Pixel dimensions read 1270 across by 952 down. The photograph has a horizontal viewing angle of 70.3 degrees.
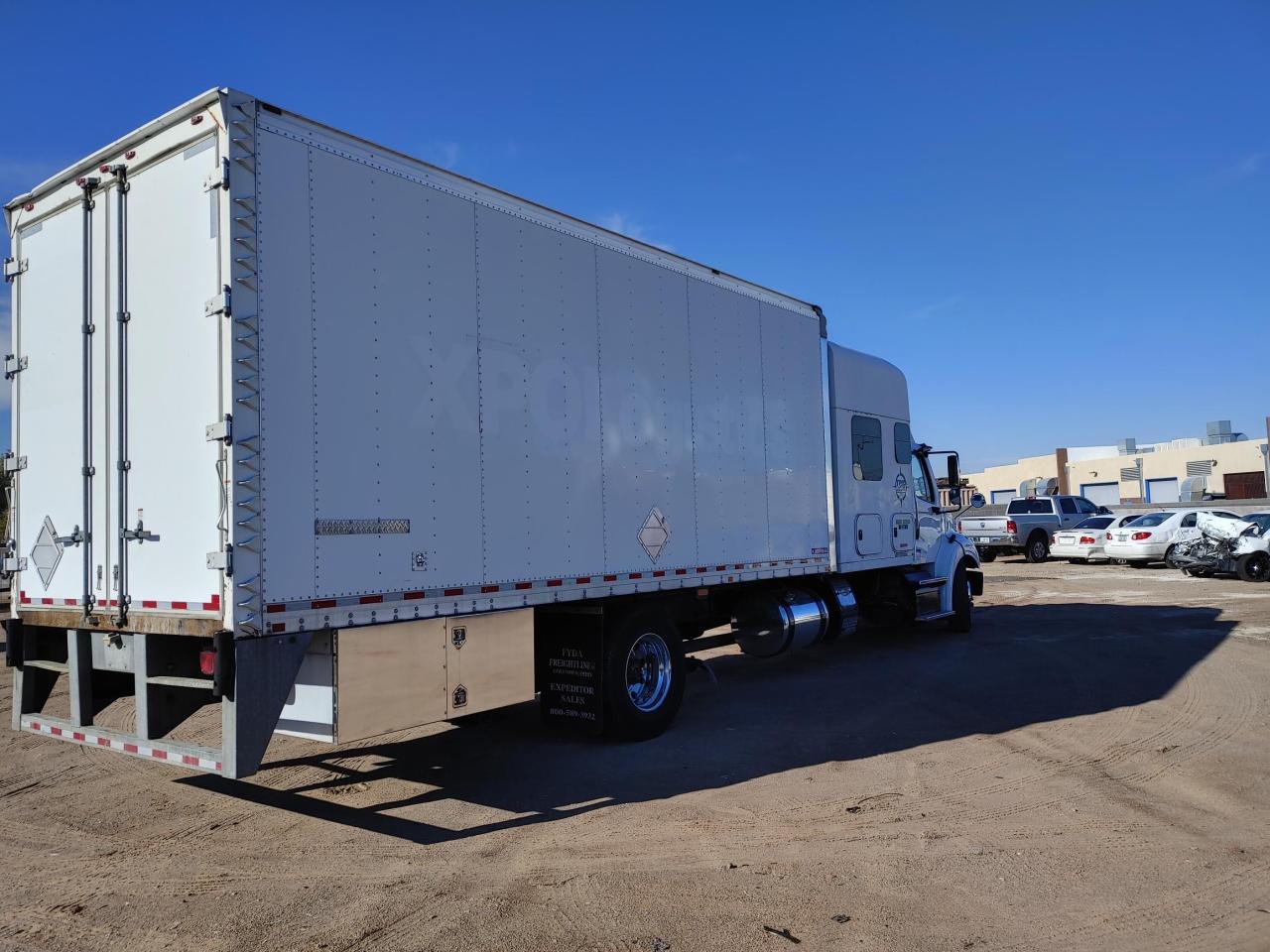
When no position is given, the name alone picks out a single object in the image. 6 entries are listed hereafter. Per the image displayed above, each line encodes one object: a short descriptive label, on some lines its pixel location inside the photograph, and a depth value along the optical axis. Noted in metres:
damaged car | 19.41
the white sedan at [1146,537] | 22.89
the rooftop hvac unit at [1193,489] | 45.66
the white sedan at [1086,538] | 24.12
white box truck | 4.90
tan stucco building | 53.16
